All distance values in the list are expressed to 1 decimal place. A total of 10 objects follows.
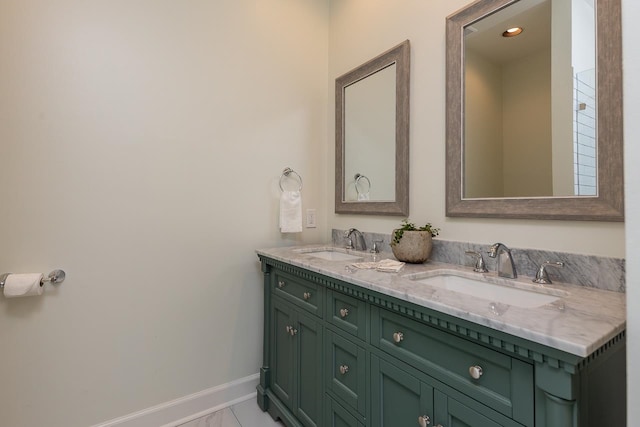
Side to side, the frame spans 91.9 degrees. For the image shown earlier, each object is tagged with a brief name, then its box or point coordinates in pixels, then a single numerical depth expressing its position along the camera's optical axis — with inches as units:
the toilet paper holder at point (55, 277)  51.5
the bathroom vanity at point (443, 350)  24.4
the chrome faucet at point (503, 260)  42.4
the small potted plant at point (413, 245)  52.1
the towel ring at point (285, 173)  76.9
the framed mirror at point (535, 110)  37.1
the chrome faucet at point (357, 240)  70.4
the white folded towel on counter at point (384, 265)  46.8
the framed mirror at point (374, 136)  61.9
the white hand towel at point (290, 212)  74.1
